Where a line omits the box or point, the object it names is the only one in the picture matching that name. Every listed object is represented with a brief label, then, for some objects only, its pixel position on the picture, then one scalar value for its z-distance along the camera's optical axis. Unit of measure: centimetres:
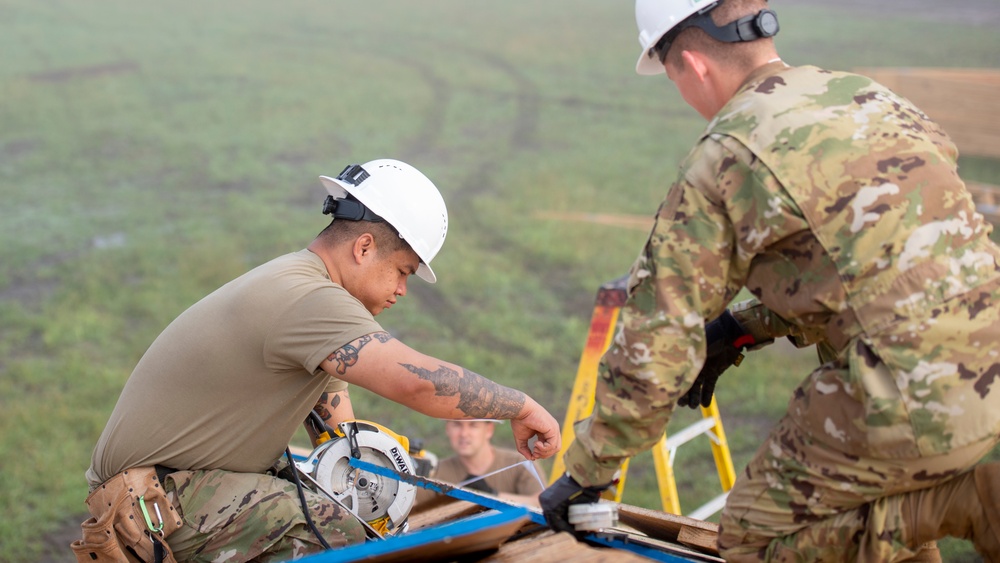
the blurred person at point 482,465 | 548
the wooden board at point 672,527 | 359
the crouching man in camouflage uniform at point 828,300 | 253
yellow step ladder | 486
